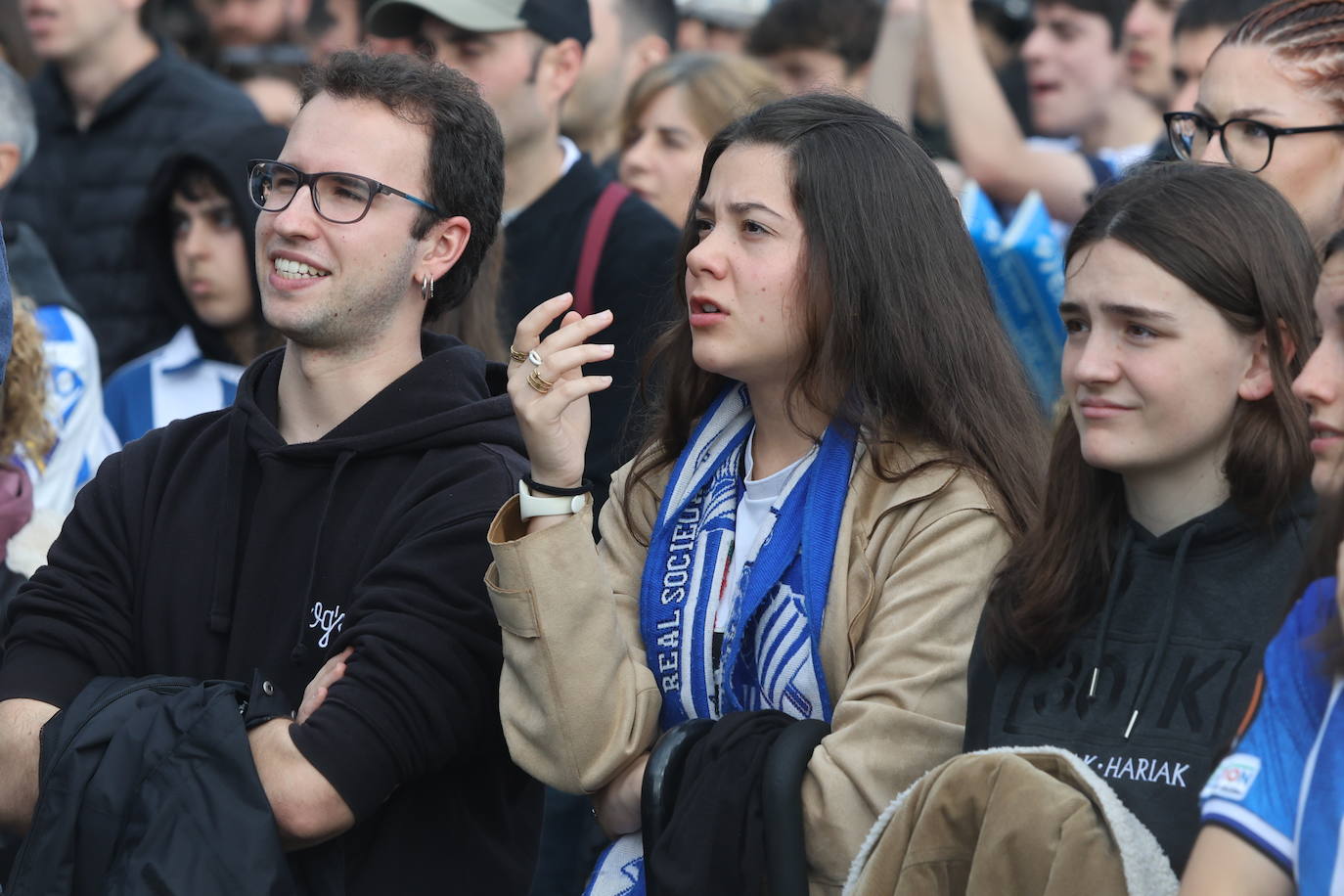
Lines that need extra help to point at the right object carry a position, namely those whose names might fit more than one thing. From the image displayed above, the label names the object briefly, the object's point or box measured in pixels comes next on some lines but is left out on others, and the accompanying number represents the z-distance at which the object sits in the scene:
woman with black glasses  7.62
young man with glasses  6.45
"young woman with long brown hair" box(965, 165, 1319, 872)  5.50
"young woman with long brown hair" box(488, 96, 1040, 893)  6.25
